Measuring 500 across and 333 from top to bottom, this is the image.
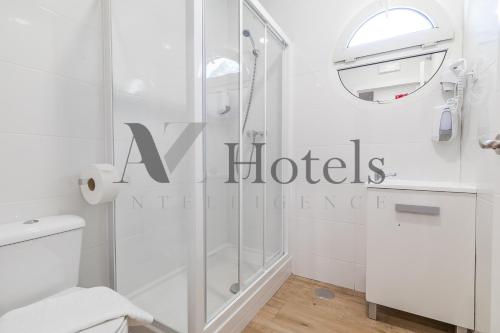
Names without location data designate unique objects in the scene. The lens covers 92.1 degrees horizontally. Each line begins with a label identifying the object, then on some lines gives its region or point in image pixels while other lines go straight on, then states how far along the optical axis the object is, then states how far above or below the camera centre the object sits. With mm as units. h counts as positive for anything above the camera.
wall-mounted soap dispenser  1305 +218
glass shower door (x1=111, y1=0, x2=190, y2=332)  1184 +65
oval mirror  1443 +550
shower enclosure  1017 +46
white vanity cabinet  1130 -435
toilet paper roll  1033 -90
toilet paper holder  1051 -86
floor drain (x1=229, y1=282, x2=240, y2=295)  1302 -687
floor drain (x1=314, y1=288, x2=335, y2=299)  1569 -875
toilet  778 -354
